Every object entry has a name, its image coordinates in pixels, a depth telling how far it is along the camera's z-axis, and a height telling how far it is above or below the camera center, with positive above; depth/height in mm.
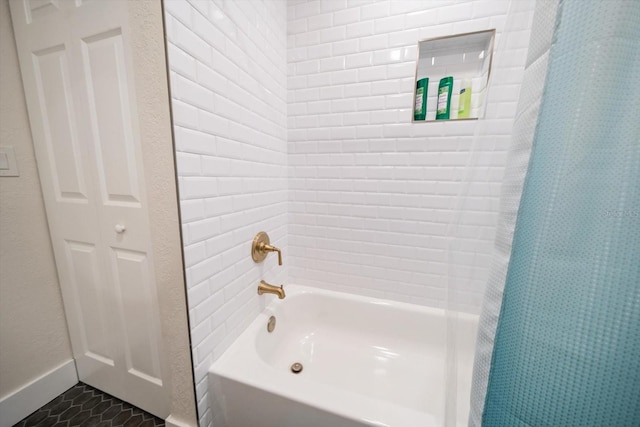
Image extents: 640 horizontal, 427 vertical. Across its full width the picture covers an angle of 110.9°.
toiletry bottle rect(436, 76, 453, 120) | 1127 +412
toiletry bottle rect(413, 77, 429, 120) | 1157 +413
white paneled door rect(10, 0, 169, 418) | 790 -31
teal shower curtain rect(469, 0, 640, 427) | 313 -75
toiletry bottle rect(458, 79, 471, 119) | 1109 +395
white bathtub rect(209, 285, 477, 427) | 705 -862
